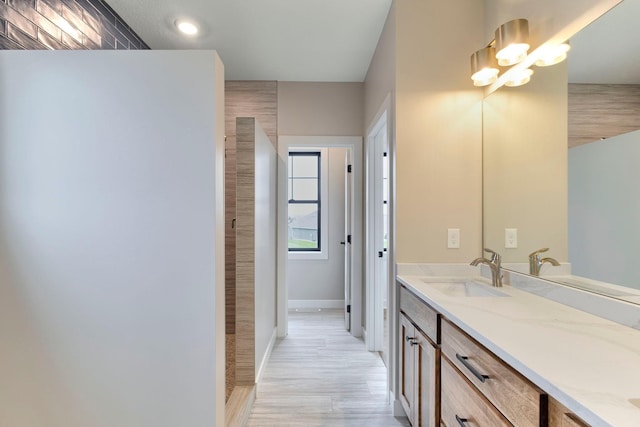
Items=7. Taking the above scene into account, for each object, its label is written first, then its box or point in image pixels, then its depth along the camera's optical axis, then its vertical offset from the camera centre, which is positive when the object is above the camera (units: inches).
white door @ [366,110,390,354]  120.3 -8.0
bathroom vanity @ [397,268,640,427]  28.4 -14.5
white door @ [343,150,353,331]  135.1 -4.2
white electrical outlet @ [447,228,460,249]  79.4 -4.4
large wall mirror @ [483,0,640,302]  46.7 +10.3
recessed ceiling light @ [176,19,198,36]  94.5 +57.2
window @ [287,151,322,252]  181.6 +10.5
